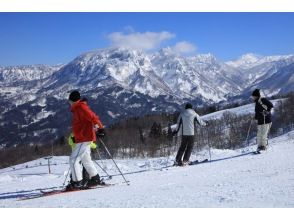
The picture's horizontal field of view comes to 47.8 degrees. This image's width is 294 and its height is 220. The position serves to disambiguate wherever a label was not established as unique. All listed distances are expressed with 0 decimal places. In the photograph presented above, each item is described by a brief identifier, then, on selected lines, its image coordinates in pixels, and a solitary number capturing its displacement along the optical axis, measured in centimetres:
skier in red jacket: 822
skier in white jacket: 1199
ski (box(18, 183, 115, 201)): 806
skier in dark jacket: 1247
